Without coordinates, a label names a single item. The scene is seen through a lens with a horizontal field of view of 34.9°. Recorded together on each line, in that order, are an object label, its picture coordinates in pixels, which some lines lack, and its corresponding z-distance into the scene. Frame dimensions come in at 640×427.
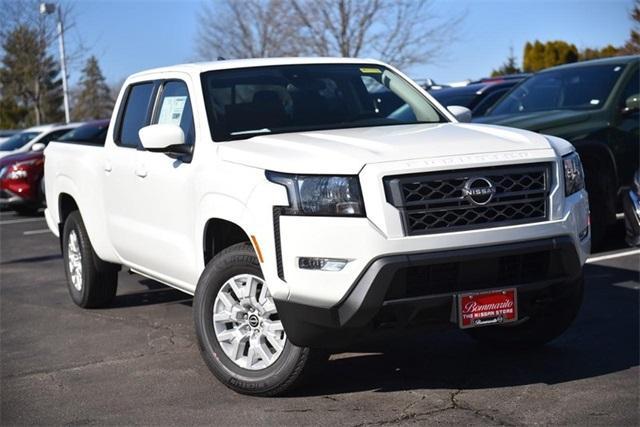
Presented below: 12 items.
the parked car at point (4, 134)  26.53
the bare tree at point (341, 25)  28.22
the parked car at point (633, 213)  6.91
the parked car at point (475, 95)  12.95
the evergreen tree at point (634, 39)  16.66
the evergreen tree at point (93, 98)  68.69
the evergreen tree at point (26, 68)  34.44
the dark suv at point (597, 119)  9.02
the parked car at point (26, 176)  16.50
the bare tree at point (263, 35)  29.88
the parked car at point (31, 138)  18.05
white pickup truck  4.84
